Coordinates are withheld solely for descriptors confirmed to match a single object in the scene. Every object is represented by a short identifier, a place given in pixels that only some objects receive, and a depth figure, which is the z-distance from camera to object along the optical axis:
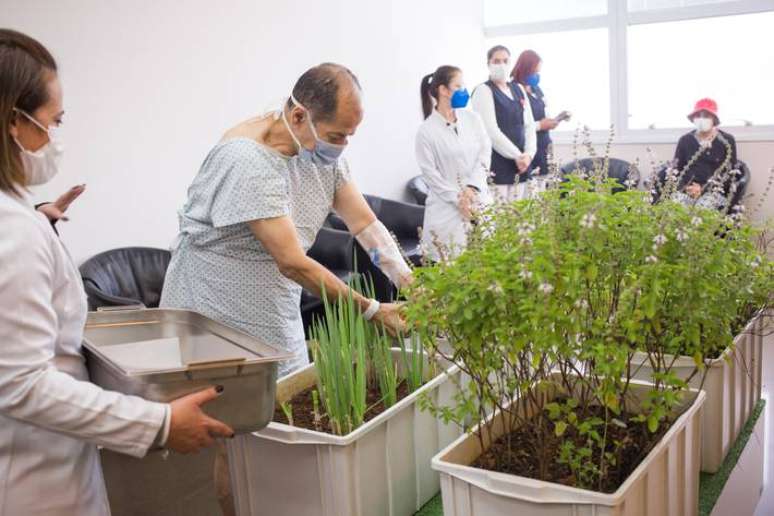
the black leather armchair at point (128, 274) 3.73
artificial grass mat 2.24
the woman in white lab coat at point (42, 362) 1.22
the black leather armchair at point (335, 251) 4.61
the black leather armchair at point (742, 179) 6.15
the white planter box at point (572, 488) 1.46
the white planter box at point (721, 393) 2.35
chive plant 1.92
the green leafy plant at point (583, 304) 1.46
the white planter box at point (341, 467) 1.77
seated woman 5.97
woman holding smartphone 6.11
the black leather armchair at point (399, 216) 5.70
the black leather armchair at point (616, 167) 6.72
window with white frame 6.71
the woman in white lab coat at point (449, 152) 4.70
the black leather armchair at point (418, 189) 6.38
